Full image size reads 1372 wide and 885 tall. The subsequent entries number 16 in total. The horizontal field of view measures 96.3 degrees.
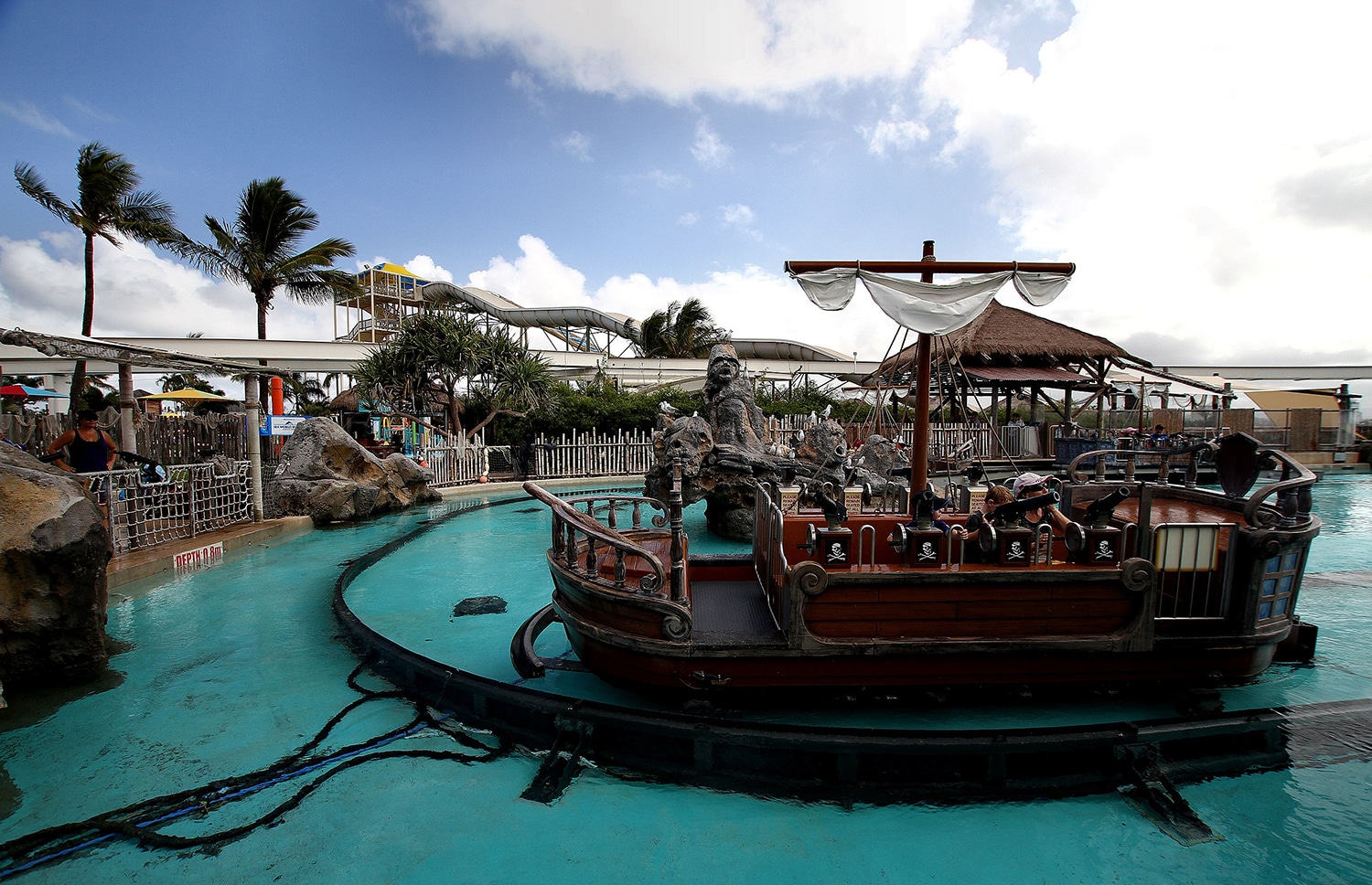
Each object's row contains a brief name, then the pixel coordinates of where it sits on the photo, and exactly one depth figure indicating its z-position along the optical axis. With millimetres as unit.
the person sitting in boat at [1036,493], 4289
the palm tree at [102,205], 14812
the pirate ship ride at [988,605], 3801
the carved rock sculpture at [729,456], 10086
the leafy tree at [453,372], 19984
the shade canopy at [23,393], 16328
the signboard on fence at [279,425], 17797
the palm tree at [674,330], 30281
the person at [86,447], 7867
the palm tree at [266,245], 20594
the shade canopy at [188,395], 19094
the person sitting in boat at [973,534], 3947
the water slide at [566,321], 31812
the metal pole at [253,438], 11328
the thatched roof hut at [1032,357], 17203
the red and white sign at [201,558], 8766
